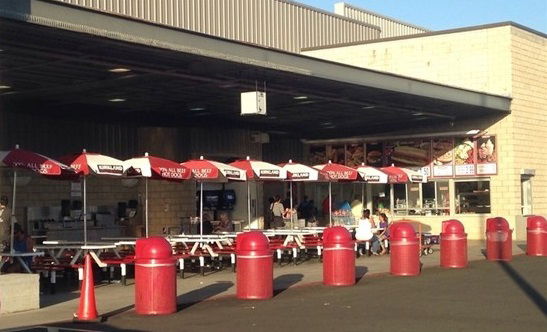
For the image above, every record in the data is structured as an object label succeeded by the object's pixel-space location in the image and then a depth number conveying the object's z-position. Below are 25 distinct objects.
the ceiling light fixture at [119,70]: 17.69
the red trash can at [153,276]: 12.86
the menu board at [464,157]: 31.72
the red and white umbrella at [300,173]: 23.73
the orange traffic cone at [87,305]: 12.41
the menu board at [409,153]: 33.09
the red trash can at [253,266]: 14.41
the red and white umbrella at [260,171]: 22.12
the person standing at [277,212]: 28.41
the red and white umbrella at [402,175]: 26.72
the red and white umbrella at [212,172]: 20.53
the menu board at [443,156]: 32.38
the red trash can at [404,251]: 17.94
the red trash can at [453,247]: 19.91
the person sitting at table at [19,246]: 16.20
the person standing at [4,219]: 16.61
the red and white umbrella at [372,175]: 26.06
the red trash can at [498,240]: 21.84
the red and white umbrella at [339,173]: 24.72
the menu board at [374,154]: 34.34
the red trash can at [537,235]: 23.56
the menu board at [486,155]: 31.11
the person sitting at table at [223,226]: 25.07
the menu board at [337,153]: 35.66
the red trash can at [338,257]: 16.22
